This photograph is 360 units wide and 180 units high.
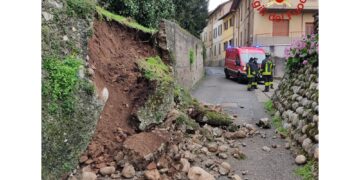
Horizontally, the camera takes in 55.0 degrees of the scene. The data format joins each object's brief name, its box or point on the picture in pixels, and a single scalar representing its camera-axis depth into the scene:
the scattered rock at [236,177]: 4.48
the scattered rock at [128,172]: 4.14
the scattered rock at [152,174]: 4.10
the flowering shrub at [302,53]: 6.92
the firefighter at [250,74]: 14.53
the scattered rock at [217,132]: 6.36
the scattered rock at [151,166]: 4.27
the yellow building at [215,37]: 43.88
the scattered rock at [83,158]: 4.16
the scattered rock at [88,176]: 3.96
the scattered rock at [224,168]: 4.69
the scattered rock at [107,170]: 4.14
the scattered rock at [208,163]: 4.86
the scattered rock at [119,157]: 4.34
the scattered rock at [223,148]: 5.50
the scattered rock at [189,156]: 4.89
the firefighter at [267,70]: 13.40
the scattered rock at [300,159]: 4.98
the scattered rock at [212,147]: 5.48
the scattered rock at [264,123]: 7.18
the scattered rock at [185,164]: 4.51
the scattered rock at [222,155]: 5.29
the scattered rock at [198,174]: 4.31
